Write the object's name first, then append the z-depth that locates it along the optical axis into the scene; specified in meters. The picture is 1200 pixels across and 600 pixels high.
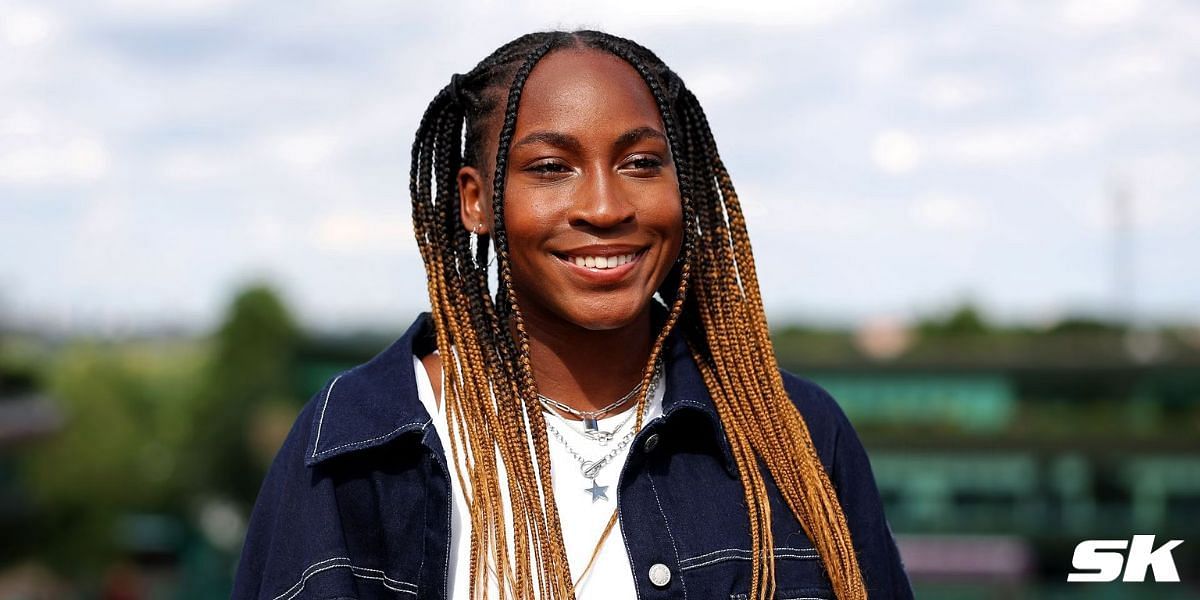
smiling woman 3.01
